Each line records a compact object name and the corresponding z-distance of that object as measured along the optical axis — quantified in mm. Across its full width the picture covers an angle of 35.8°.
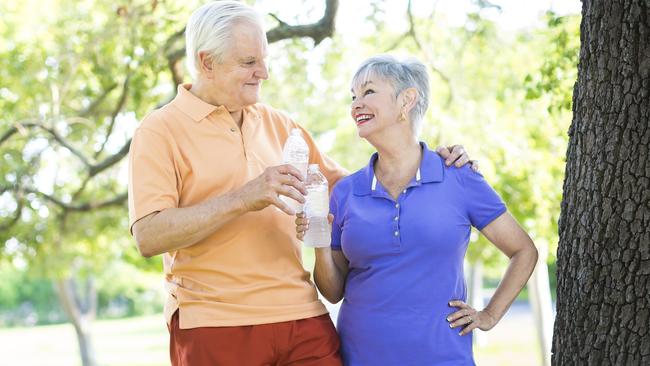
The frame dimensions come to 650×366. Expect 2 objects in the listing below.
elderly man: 3373
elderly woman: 3451
